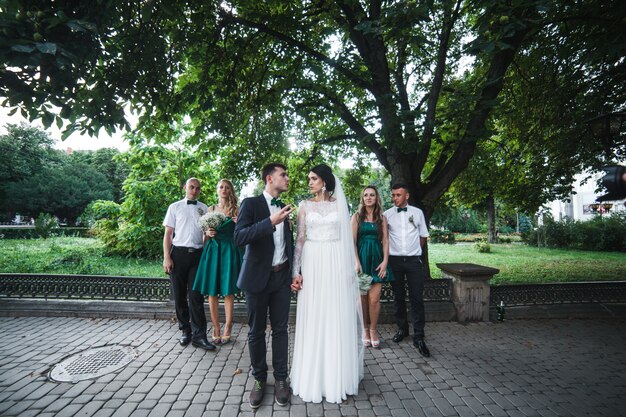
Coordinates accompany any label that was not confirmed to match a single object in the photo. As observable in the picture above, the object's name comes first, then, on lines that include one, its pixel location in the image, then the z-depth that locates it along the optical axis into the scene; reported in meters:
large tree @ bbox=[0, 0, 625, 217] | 3.22
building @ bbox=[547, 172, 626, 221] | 44.04
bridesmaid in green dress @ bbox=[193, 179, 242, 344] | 4.84
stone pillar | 6.13
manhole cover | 3.90
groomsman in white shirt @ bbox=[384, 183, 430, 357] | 4.94
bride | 3.47
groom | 3.39
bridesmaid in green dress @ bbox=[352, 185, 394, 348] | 5.10
